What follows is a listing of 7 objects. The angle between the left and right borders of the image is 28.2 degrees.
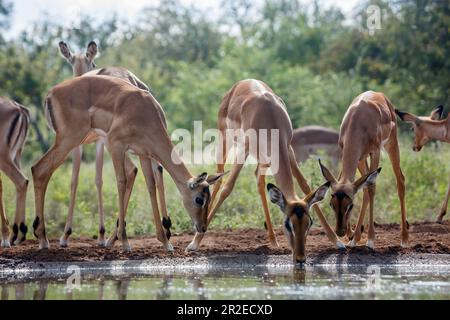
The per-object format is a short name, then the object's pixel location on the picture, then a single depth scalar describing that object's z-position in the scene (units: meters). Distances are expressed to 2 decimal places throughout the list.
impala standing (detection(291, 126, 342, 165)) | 19.81
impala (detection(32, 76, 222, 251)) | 10.75
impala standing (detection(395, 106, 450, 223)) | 14.89
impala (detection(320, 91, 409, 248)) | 10.19
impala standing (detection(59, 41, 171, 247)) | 11.54
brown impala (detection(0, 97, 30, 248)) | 11.94
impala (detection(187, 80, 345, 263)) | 9.59
